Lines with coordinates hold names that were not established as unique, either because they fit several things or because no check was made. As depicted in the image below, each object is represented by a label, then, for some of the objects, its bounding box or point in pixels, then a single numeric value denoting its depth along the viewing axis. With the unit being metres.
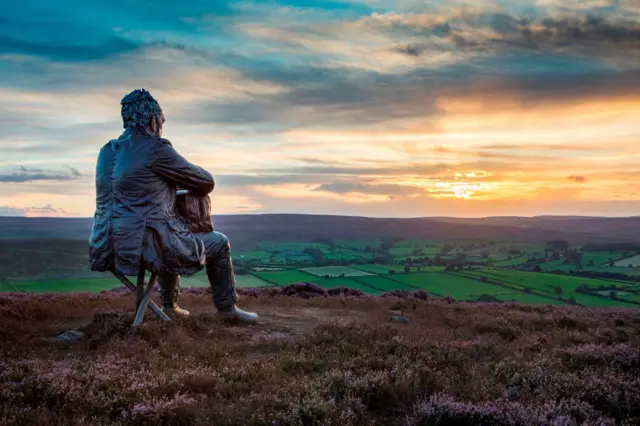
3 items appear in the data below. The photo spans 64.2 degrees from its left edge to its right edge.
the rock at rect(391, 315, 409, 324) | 12.84
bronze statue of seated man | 8.97
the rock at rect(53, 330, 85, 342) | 9.09
